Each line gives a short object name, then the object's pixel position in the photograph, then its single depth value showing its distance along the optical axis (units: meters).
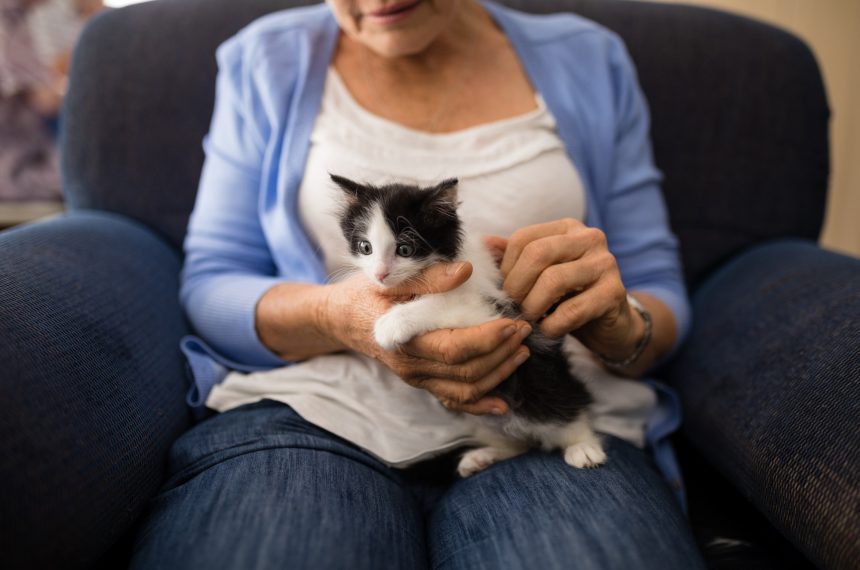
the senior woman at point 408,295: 0.85
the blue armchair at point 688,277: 0.83
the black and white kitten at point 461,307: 0.90
